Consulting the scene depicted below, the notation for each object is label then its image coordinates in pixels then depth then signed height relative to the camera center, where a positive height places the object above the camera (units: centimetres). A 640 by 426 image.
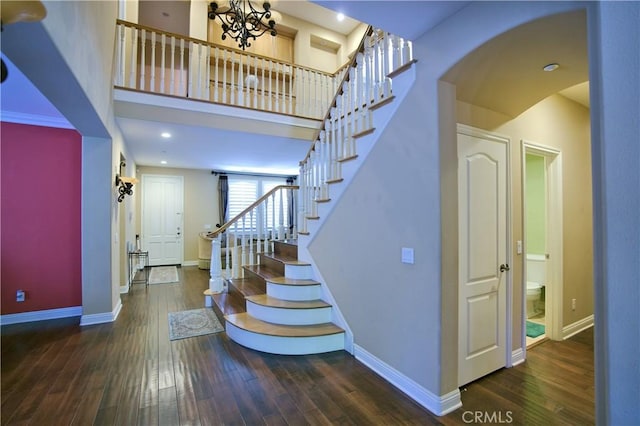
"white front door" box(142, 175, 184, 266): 715 -1
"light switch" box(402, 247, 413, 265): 207 -28
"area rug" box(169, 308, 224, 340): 323 -132
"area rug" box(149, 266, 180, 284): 571 -127
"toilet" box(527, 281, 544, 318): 358 -105
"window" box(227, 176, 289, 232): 805 +79
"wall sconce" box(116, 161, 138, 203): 396 +47
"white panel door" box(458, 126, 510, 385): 221 -30
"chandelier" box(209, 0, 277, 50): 344 +253
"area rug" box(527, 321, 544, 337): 318 -132
